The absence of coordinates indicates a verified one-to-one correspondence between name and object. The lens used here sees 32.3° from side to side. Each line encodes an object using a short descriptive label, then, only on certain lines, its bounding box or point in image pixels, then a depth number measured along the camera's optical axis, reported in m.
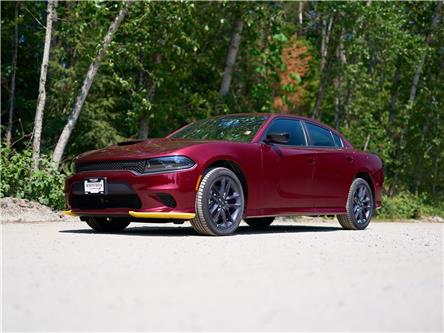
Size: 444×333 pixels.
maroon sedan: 8.33
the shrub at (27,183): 11.96
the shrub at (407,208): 17.94
